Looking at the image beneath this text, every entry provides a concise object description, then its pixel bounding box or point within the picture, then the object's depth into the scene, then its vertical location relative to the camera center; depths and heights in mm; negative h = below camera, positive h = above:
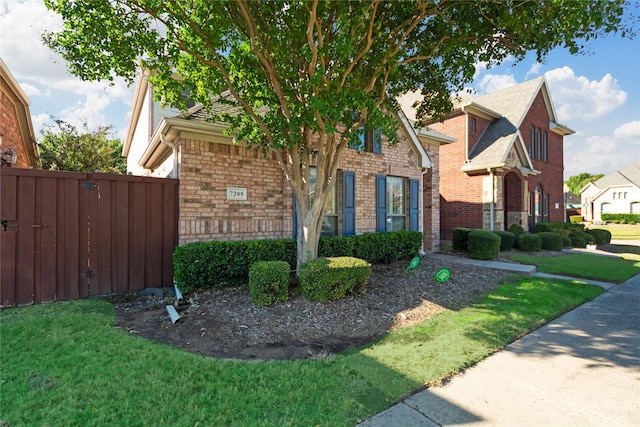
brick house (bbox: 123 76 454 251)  6879 +876
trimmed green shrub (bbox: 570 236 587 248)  14998 -1254
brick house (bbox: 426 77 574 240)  14562 +2555
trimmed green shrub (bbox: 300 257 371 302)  5461 -1078
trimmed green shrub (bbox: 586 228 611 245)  15969 -1029
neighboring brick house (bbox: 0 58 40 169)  7461 +2649
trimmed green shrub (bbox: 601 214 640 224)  36125 -310
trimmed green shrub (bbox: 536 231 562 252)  13122 -1089
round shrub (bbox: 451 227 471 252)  11766 -883
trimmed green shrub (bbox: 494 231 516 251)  12414 -979
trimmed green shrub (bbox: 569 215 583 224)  39350 -343
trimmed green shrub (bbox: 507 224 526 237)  14148 -609
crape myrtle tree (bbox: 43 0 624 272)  5094 +3020
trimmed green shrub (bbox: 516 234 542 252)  12406 -1069
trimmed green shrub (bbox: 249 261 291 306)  5406 -1136
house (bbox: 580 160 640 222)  39781 +2728
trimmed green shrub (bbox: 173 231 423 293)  6031 -850
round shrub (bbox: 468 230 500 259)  10305 -958
